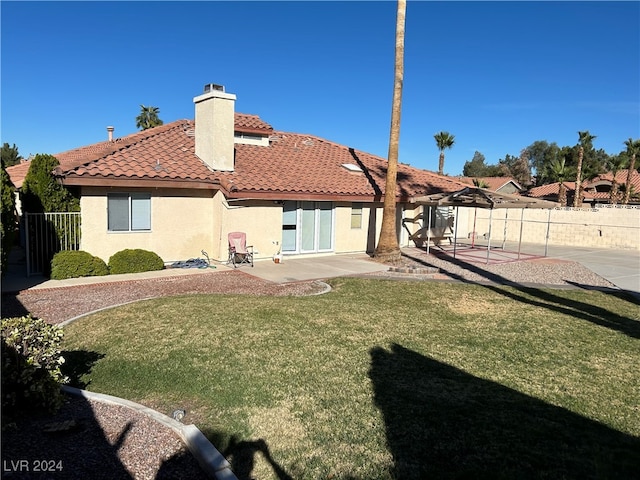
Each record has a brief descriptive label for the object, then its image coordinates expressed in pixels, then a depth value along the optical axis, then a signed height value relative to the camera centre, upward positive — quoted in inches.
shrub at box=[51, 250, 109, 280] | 519.8 -88.4
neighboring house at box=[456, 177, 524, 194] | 2201.4 +77.7
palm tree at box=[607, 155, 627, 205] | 1574.8 +140.4
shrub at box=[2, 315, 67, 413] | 189.2 -74.7
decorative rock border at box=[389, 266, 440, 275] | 617.8 -94.1
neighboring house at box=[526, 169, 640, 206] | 1801.2 +62.6
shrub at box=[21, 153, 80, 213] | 535.8 -6.6
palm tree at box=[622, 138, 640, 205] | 1544.0 +181.7
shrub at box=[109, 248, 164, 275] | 562.6 -88.1
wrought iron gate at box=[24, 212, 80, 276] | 535.0 -59.8
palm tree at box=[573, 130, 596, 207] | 1583.7 +196.1
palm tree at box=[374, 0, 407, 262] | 708.7 +19.6
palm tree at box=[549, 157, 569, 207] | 1640.0 +116.0
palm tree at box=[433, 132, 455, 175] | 2059.8 +251.0
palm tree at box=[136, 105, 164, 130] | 1989.4 +299.4
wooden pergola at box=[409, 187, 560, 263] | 725.9 +0.8
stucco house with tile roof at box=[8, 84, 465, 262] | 582.2 -1.2
